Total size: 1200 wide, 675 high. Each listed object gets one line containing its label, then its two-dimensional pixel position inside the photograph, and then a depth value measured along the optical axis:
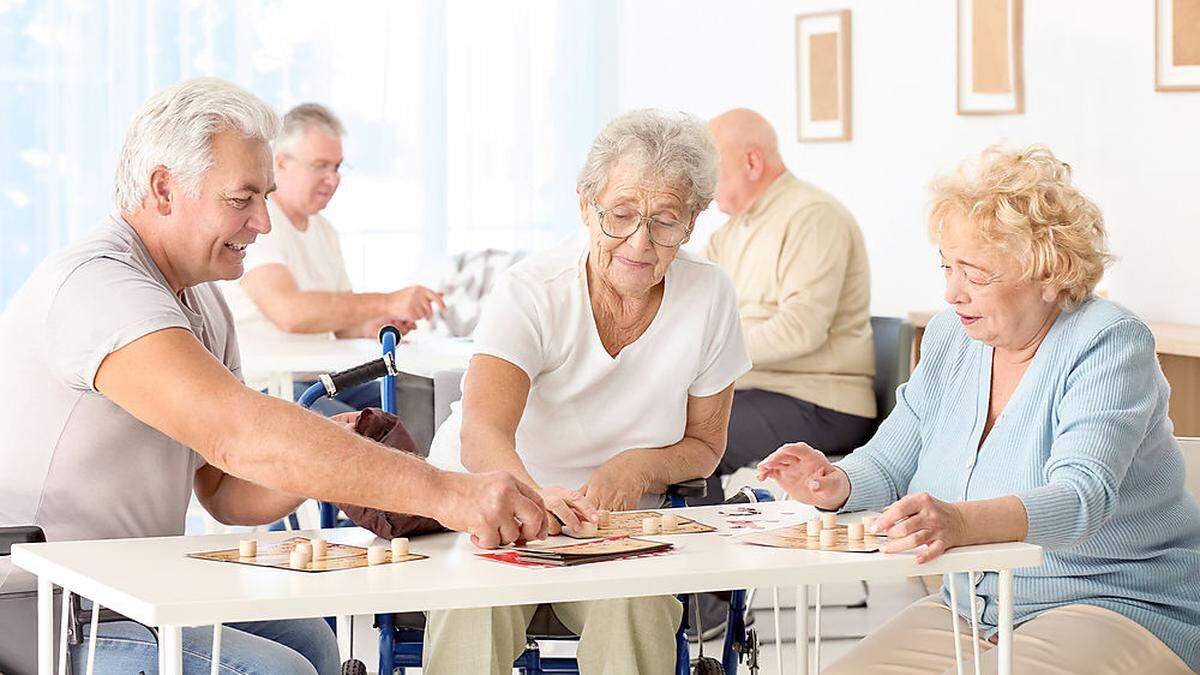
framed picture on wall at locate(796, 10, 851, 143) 5.93
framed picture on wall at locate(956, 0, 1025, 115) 5.00
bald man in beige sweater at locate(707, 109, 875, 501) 4.40
